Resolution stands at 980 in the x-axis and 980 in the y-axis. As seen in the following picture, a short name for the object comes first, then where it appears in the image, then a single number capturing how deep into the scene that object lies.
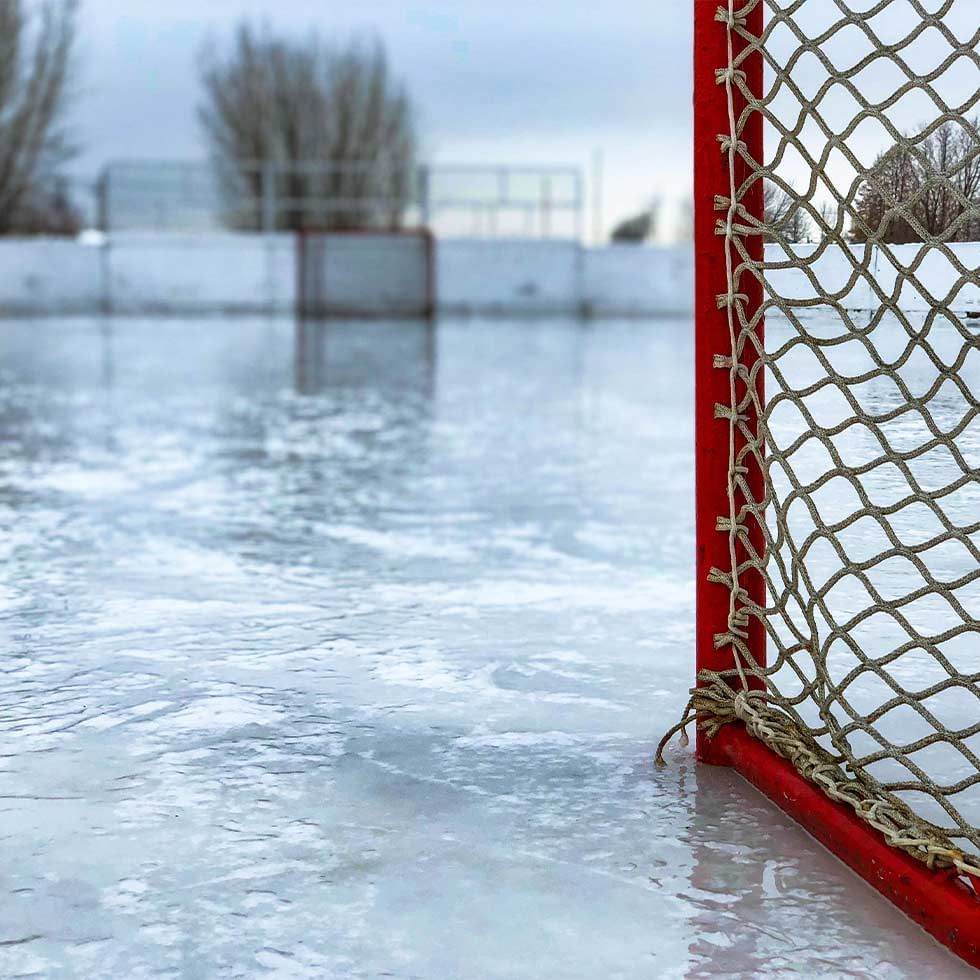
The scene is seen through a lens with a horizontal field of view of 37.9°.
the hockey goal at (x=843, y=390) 1.28
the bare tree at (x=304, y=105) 31.98
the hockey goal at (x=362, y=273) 16.58
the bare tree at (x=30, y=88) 24.12
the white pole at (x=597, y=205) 17.90
